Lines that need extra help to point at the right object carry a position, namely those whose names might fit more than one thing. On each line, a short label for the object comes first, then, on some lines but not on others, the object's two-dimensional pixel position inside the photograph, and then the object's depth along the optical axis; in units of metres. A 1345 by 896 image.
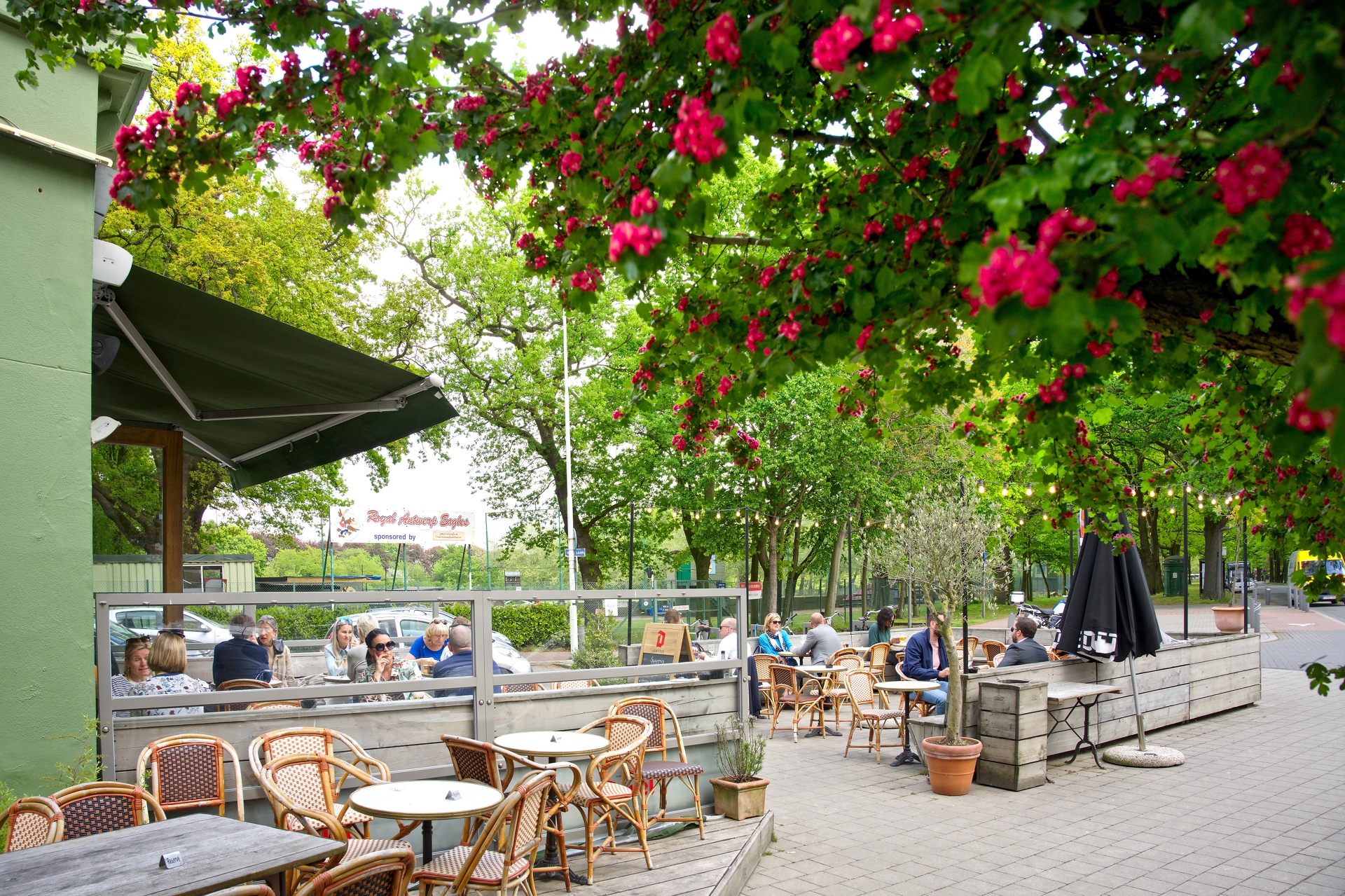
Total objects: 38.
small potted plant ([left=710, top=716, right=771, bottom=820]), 6.70
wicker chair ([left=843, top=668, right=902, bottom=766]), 9.56
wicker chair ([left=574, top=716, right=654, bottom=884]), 5.68
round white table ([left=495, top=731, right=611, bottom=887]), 5.41
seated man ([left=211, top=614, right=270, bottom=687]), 6.53
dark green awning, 5.63
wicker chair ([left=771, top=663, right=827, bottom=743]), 10.98
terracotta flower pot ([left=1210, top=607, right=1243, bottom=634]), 18.84
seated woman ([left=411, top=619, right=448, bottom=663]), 8.85
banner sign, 20.03
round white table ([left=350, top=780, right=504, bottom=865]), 4.18
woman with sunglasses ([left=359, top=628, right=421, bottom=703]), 6.69
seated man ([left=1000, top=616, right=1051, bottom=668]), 9.38
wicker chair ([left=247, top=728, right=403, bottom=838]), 4.86
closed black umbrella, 8.96
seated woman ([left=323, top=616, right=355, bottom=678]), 7.26
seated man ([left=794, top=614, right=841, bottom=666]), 11.93
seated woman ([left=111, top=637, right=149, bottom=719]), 5.14
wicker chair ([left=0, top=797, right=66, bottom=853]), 3.76
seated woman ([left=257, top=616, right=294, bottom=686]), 6.48
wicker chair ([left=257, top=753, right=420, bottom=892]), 4.34
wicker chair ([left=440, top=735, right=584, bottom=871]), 5.04
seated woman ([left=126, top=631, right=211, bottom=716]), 5.11
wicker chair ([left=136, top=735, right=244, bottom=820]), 4.57
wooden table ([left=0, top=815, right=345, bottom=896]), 3.05
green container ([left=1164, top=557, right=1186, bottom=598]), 40.81
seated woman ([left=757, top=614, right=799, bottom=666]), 12.05
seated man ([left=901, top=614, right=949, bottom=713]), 9.73
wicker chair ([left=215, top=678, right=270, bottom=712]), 6.09
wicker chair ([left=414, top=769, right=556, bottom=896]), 4.14
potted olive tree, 7.89
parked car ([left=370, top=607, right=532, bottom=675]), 10.55
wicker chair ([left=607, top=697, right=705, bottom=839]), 6.27
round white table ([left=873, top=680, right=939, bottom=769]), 9.05
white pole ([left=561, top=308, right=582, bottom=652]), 18.50
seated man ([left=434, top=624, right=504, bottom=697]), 6.52
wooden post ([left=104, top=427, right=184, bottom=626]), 8.38
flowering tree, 1.58
